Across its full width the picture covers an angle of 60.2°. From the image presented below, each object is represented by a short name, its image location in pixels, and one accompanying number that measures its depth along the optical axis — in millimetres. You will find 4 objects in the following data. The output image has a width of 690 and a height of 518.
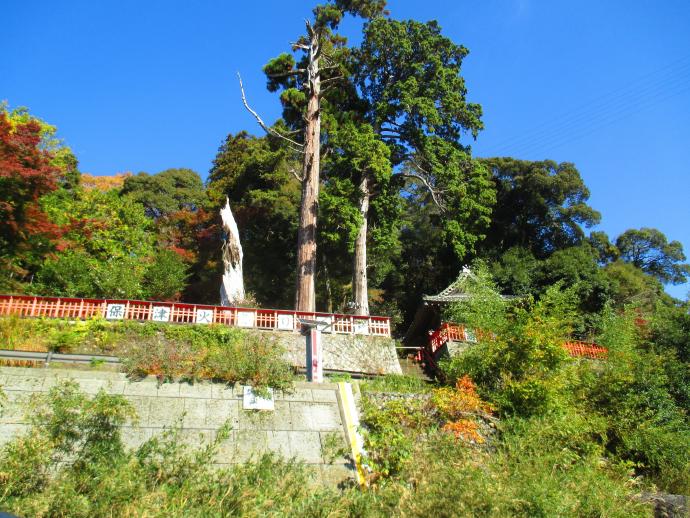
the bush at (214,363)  9953
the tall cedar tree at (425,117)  19203
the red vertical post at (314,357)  11312
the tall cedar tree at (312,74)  19828
